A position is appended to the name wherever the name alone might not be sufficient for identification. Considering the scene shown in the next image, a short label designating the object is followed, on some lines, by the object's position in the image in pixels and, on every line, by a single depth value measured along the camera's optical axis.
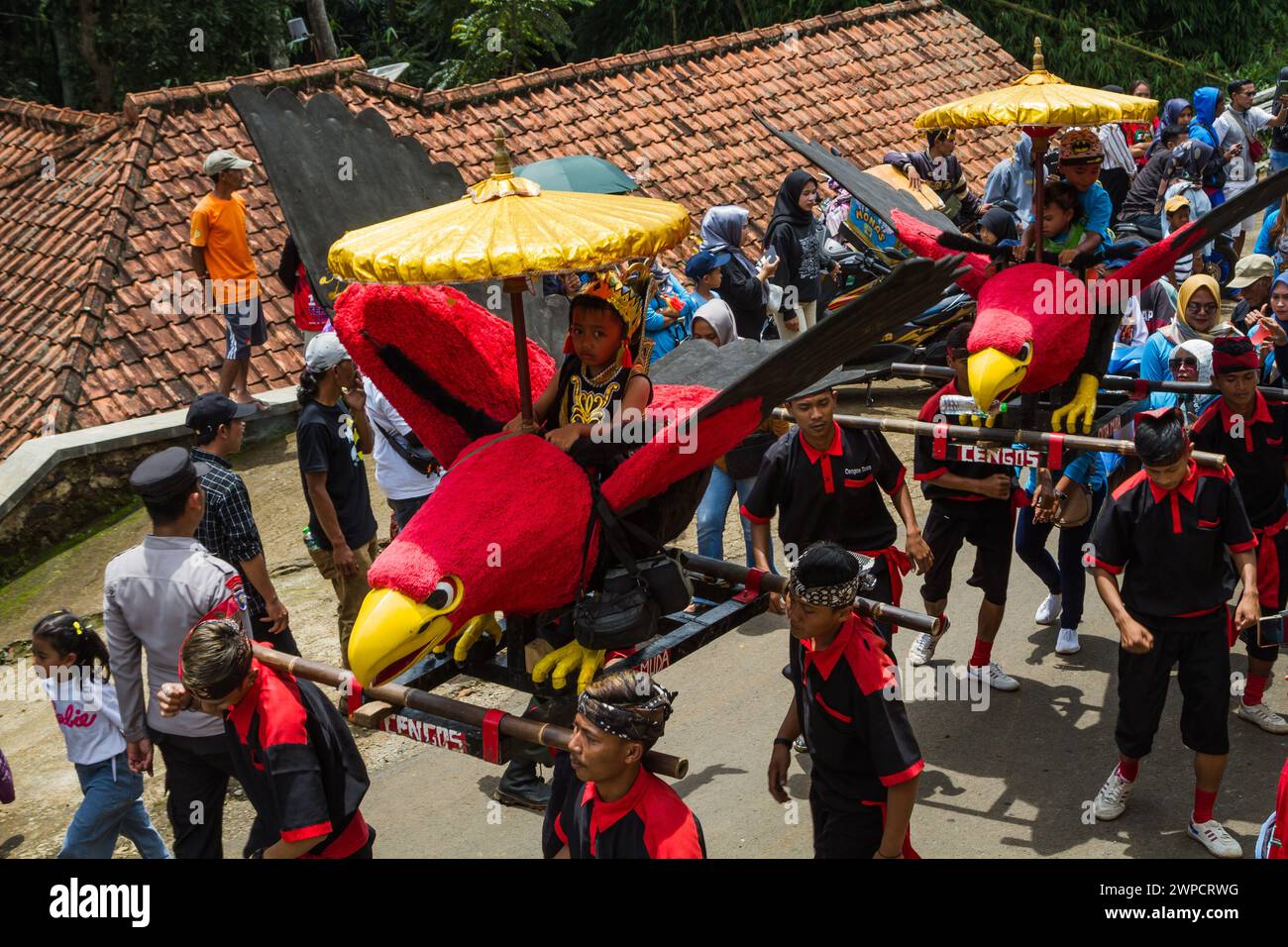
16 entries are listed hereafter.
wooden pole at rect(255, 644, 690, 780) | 3.71
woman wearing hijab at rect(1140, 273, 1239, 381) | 7.63
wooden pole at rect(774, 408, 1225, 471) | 5.27
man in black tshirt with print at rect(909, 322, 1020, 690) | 6.43
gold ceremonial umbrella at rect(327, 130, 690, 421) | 3.54
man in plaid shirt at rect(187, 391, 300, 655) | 5.94
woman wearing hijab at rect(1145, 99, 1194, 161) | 13.34
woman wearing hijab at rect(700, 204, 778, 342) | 9.28
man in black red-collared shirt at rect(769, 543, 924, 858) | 4.29
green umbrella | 9.43
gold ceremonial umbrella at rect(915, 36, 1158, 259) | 5.54
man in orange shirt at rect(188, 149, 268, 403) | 9.51
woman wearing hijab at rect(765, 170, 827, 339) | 9.96
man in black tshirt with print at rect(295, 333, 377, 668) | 6.60
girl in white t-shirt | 5.43
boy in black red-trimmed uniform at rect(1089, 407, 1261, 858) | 5.37
